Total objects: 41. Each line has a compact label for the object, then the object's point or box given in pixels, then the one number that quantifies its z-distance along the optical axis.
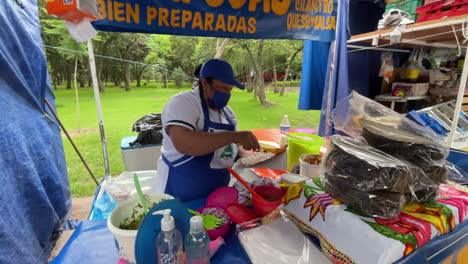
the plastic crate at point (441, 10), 2.04
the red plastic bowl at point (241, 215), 0.94
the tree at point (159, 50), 15.62
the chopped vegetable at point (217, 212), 0.98
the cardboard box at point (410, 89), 3.33
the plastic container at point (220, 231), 0.91
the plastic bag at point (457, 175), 1.05
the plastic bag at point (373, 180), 0.74
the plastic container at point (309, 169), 1.37
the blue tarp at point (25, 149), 1.69
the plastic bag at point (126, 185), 1.85
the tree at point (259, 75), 9.25
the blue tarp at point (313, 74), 3.66
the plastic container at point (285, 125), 2.53
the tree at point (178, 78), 18.03
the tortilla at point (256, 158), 1.88
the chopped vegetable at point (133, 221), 0.81
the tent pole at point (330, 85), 3.28
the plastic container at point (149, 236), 0.69
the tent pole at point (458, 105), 1.94
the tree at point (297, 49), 10.91
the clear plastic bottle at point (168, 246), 0.68
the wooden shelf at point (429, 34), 2.09
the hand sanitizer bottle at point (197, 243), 0.71
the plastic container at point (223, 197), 1.06
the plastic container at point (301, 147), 1.70
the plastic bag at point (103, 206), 1.75
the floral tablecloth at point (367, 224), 0.69
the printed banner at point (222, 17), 1.91
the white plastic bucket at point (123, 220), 0.72
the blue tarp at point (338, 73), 3.05
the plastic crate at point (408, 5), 2.69
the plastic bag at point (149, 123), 3.01
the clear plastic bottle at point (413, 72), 3.45
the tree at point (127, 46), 16.18
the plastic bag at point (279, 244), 0.80
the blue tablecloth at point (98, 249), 0.87
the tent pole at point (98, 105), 2.25
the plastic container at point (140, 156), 2.83
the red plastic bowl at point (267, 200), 0.96
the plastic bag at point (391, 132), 0.84
